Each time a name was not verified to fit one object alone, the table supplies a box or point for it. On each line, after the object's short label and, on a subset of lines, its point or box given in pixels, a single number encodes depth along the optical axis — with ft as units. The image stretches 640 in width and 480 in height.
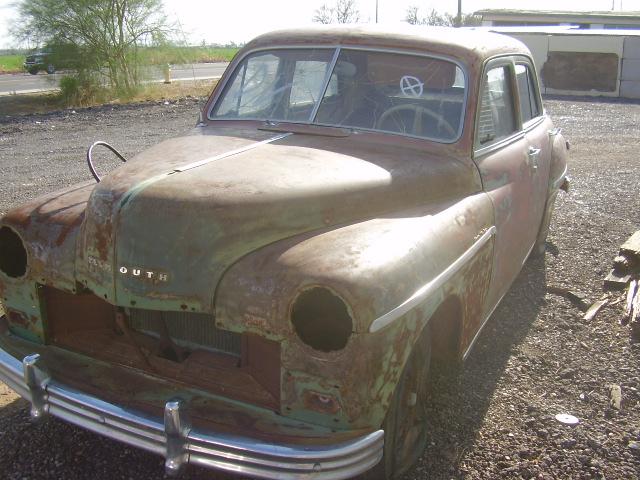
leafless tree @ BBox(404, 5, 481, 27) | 141.33
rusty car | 7.53
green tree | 65.67
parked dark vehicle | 66.13
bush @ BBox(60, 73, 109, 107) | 62.03
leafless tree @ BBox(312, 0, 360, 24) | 134.75
